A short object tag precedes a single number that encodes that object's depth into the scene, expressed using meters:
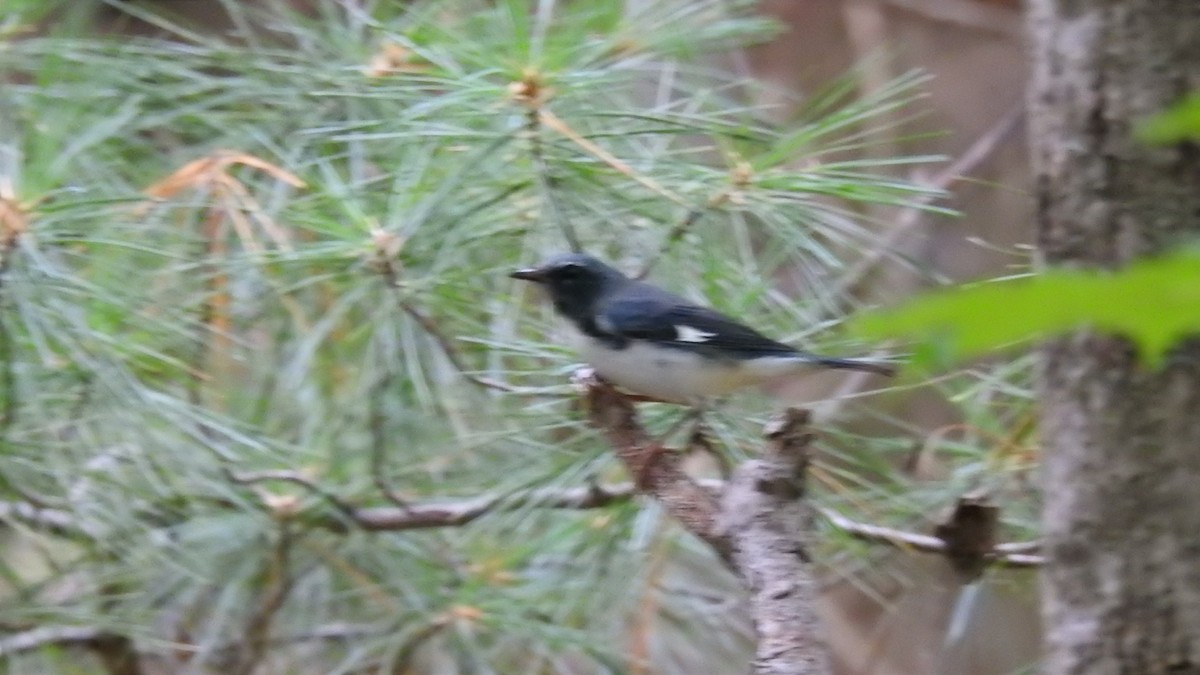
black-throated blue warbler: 4.66
